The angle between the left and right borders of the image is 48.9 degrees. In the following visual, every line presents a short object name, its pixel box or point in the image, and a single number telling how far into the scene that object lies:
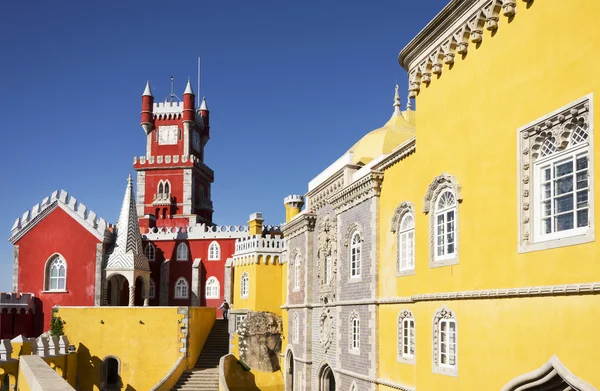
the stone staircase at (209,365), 26.80
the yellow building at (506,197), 7.63
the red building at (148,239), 34.31
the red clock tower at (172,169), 45.88
